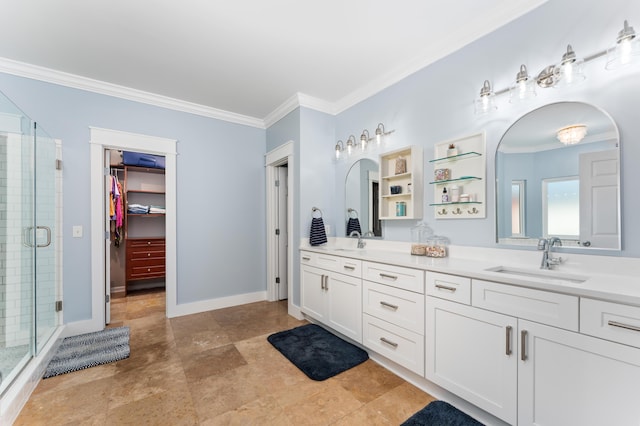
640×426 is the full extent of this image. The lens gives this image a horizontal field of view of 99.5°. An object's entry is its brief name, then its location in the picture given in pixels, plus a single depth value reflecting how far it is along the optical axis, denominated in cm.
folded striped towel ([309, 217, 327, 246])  326
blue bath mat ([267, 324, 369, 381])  217
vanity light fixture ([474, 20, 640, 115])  142
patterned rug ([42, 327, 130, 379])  223
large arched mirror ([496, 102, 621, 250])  154
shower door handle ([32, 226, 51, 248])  252
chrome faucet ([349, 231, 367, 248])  307
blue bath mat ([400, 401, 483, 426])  159
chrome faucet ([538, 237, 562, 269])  167
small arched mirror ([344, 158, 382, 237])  299
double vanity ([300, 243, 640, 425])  115
